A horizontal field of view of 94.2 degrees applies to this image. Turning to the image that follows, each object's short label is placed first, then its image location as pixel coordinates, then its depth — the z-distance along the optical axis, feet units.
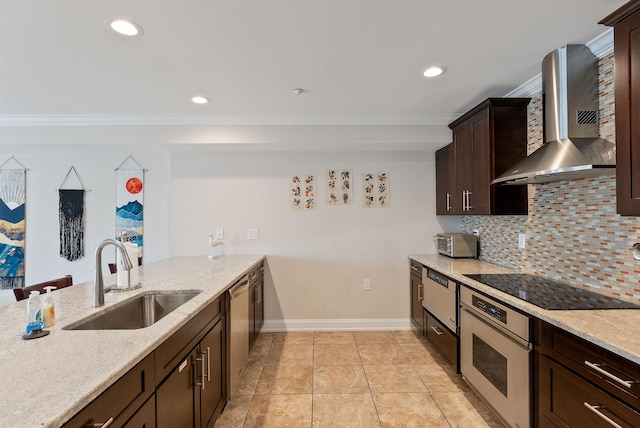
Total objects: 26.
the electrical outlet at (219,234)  11.75
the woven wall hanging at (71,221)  12.03
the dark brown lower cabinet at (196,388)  4.14
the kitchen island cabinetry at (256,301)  9.41
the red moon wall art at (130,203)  12.12
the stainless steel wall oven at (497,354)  5.29
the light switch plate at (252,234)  11.82
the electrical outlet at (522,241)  8.27
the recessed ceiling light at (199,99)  8.61
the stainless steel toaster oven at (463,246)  10.41
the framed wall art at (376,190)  11.91
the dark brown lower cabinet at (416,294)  10.59
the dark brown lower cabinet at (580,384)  3.61
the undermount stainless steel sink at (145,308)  5.28
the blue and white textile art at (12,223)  11.85
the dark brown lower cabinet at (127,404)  2.69
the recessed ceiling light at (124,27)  5.26
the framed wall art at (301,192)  11.86
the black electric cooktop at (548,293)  5.19
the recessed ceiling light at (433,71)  7.00
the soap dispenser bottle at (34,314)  3.80
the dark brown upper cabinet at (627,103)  4.39
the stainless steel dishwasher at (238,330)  7.07
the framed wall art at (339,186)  11.90
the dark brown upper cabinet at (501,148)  8.14
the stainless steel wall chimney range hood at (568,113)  5.88
